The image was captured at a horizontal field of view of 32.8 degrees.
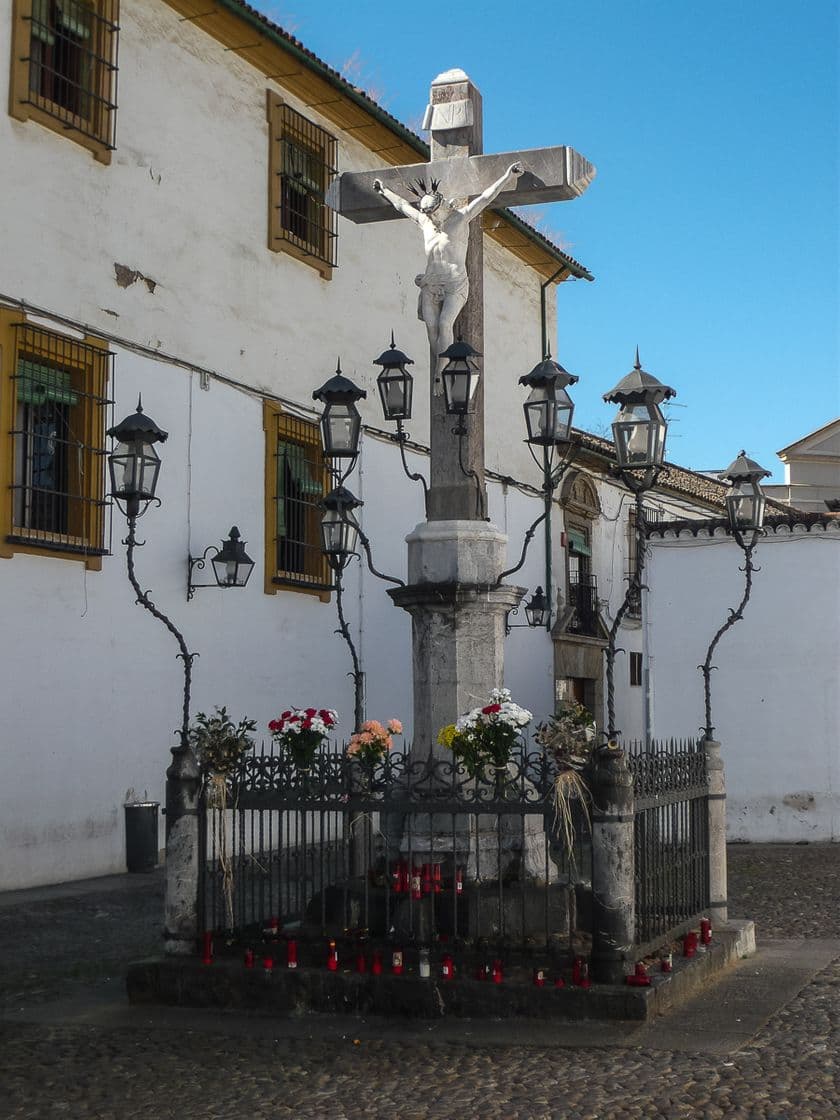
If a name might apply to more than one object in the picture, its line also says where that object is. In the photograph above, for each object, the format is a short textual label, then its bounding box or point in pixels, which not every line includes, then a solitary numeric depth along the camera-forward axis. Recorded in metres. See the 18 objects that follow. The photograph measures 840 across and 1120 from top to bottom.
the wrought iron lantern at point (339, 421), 7.87
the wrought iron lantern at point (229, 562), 13.10
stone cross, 7.50
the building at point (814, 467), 34.88
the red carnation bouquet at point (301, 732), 6.94
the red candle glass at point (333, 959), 6.31
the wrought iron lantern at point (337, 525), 10.56
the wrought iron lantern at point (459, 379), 7.12
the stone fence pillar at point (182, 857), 6.62
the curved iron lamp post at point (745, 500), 10.66
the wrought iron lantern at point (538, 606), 19.81
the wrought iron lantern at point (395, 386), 7.68
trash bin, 11.98
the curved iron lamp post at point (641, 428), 7.59
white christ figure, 7.64
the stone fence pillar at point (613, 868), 6.04
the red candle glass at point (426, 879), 6.52
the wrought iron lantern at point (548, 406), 7.57
